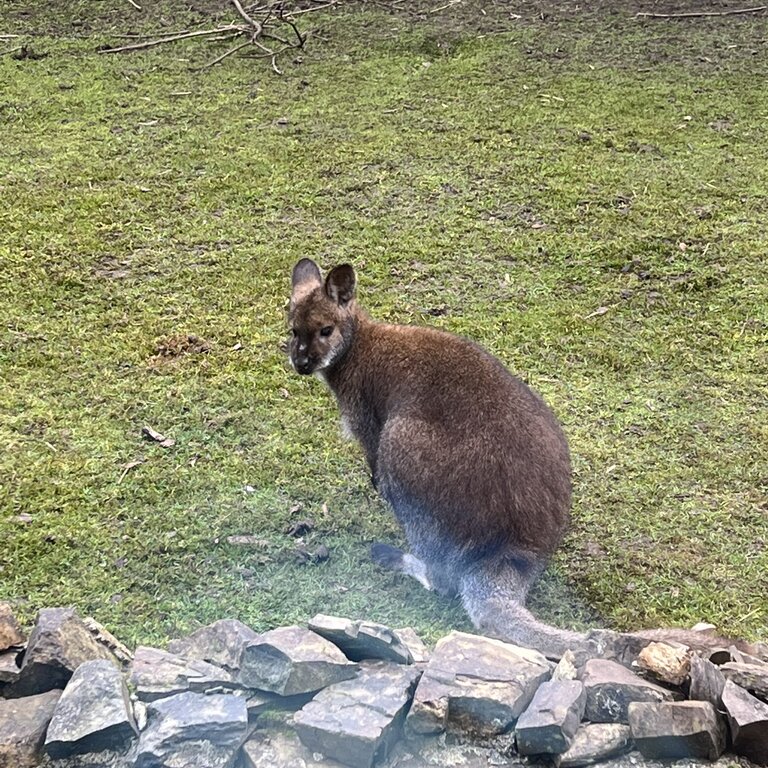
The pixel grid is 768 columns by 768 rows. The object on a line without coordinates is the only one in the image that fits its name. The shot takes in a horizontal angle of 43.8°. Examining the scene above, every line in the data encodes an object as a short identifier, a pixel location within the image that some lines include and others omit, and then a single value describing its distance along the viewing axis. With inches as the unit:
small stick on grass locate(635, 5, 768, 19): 341.4
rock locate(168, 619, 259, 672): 88.4
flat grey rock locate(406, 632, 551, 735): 79.0
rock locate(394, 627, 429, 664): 92.6
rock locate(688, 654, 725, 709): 80.5
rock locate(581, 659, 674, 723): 80.4
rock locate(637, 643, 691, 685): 84.7
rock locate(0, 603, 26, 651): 91.0
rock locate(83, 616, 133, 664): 95.6
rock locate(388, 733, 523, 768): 77.1
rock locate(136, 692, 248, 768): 74.6
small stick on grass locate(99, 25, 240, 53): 329.4
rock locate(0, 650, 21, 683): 86.6
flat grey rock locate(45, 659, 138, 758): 76.3
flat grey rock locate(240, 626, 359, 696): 82.3
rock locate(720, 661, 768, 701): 83.1
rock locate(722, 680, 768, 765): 77.0
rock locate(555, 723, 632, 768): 76.3
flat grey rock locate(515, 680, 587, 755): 76.2
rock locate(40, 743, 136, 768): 75.9
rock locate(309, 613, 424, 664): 86.7
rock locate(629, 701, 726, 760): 76.8
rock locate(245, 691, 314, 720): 80.8
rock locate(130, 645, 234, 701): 82.6
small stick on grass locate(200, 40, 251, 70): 318.3
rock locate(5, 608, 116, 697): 85.8
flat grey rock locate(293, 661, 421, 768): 75.4
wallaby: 114.6
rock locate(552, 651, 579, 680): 85.4
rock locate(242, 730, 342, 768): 75.9
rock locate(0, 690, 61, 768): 76.8
